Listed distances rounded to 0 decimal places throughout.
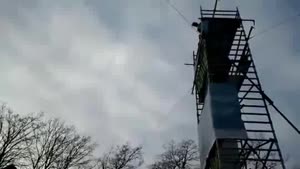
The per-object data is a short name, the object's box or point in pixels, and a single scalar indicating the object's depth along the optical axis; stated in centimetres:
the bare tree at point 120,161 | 3450
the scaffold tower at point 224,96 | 1268
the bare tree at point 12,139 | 2592
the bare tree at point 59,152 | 2818
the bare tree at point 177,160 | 3388
